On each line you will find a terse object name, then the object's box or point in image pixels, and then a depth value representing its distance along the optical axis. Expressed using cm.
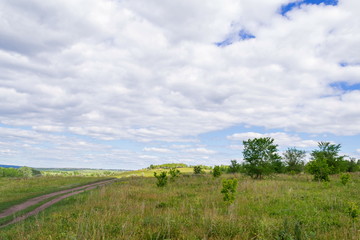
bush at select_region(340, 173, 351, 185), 2059
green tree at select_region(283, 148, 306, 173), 5081
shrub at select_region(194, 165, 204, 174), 5127
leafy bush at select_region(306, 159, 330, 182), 2508
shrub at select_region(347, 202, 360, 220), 841
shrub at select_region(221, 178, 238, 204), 1187
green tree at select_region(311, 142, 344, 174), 3741
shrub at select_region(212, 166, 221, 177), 3307
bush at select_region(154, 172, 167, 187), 2393
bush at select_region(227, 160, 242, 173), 4938
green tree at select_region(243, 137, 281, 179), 3070
